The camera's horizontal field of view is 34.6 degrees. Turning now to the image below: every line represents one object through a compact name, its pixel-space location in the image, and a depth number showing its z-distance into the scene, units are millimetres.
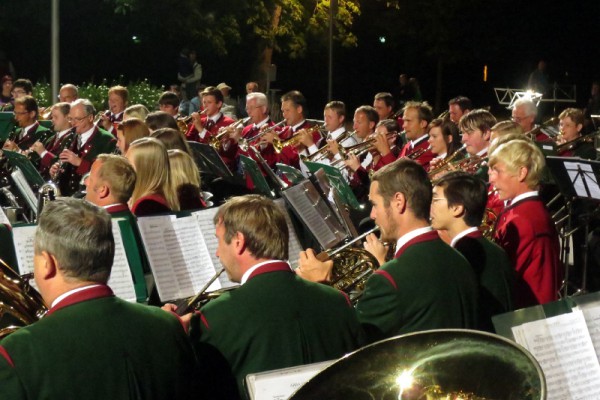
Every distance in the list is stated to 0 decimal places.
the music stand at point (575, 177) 7008
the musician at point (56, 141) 9637
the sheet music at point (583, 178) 7020
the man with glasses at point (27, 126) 10610
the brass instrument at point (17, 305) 3582
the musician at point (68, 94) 12680
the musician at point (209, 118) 11695
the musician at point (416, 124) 9562
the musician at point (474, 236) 4269
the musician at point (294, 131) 10398
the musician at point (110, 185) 5168
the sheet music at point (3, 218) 5290
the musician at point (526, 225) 5059
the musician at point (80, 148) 9165
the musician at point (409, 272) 3689
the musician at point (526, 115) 9523
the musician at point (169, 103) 12391
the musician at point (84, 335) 2732
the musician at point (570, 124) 9555
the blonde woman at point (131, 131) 7406
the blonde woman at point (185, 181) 6121
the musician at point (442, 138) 8672
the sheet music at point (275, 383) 2828
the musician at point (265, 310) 3301
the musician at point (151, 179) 5648
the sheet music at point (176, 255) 4797
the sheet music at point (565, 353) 2992
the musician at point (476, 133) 7930
